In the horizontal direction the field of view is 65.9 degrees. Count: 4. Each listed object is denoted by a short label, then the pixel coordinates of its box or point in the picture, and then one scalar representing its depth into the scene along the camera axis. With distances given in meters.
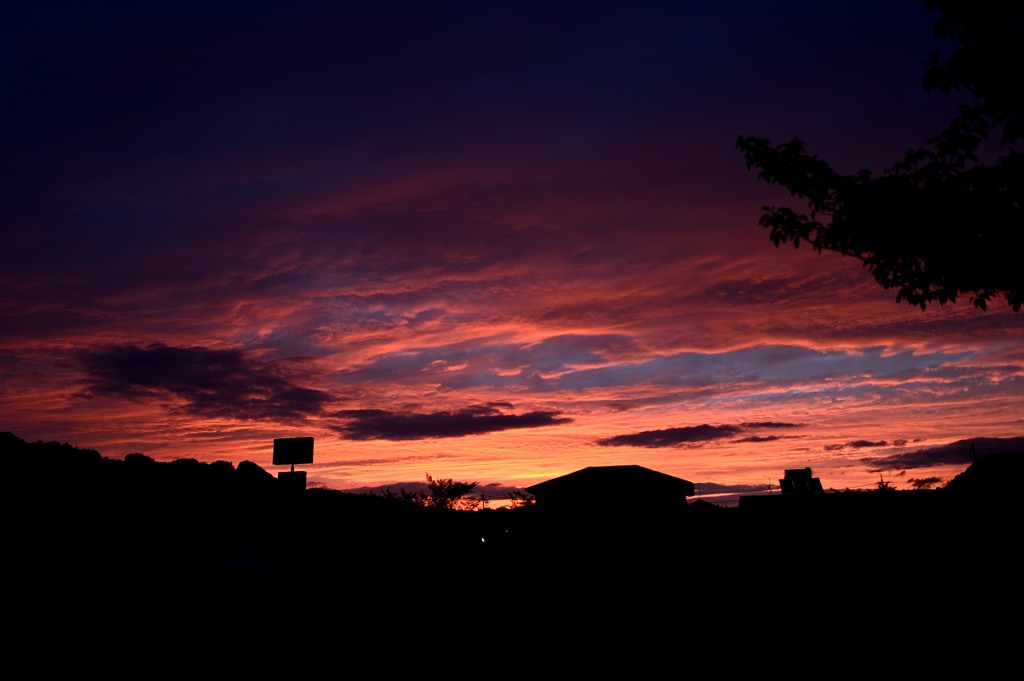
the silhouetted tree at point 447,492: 59.80
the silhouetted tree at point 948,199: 11.73
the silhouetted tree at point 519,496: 53.36
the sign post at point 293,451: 19.52
